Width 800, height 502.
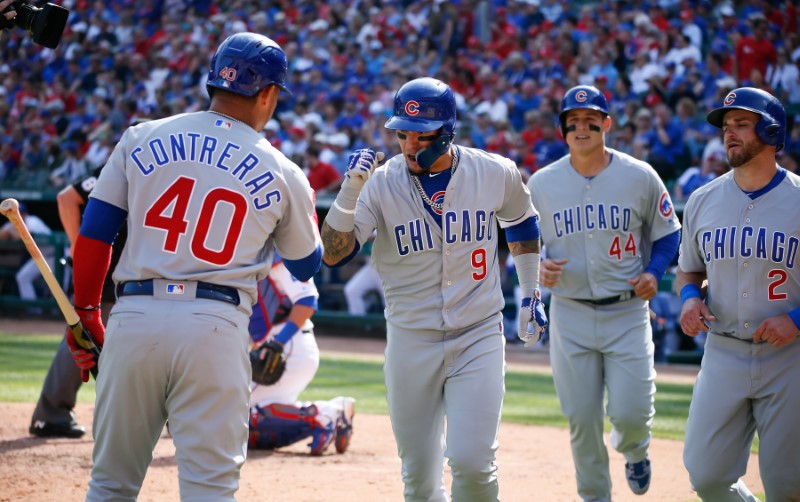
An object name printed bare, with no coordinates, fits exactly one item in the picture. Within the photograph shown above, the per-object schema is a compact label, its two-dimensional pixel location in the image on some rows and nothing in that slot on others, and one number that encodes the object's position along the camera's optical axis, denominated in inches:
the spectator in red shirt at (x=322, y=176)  1290.6
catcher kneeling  560.1
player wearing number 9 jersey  368.2
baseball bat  326.3
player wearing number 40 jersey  291.9
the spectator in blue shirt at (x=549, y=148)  1170.6
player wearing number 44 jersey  451.2
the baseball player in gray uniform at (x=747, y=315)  356.8
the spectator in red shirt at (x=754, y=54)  1210.0
